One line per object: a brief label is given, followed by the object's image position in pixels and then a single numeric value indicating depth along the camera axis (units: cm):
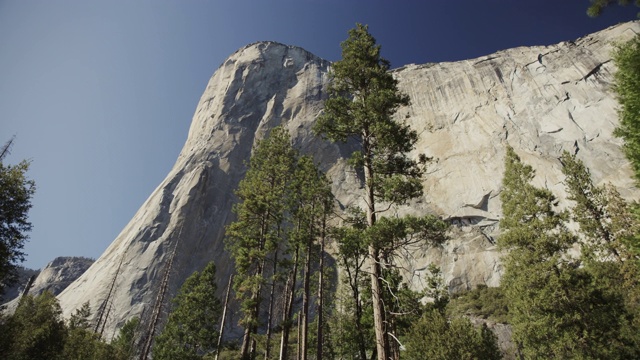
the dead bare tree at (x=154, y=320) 2697
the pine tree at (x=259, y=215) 1845
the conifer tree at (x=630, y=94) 960
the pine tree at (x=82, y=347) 2111
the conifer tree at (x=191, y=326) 2628
